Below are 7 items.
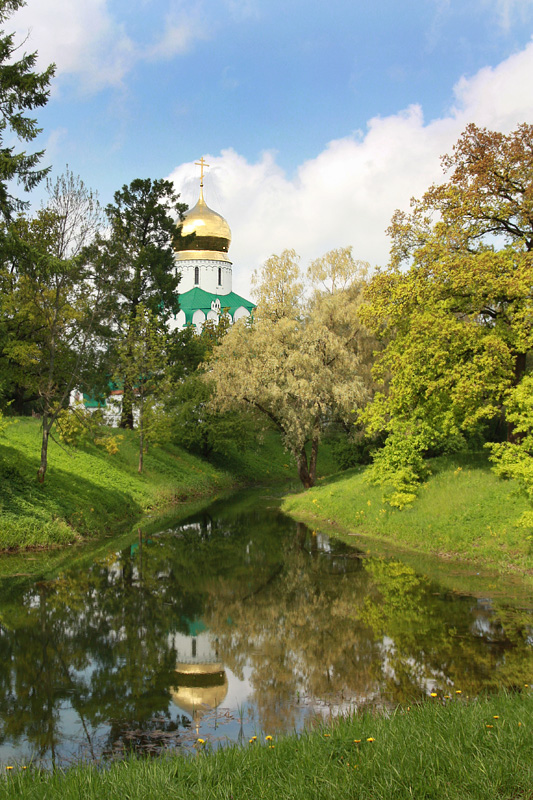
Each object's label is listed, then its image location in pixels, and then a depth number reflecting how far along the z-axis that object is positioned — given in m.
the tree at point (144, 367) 34.59
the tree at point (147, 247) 39.75
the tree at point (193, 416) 40.47
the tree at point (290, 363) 28.42
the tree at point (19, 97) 18.16
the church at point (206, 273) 80.12
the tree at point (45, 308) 19.67
